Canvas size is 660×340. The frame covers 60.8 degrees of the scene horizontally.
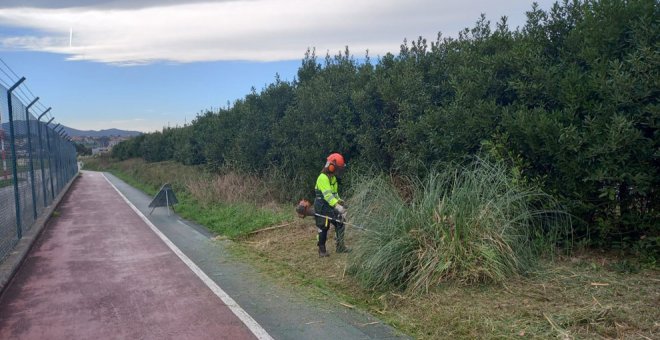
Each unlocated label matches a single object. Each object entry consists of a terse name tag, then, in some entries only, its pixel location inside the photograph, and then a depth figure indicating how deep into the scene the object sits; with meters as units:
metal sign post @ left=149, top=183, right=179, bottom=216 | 15.83
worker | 8.73
